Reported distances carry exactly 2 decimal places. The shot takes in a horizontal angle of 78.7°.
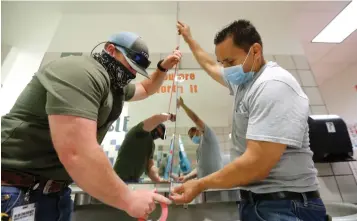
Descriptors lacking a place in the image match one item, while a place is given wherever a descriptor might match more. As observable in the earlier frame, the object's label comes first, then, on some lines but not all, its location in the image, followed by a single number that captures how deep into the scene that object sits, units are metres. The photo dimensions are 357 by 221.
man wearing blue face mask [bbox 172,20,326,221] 0.62
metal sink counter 1.14
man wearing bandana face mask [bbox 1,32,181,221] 0.50
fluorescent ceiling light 1.64
